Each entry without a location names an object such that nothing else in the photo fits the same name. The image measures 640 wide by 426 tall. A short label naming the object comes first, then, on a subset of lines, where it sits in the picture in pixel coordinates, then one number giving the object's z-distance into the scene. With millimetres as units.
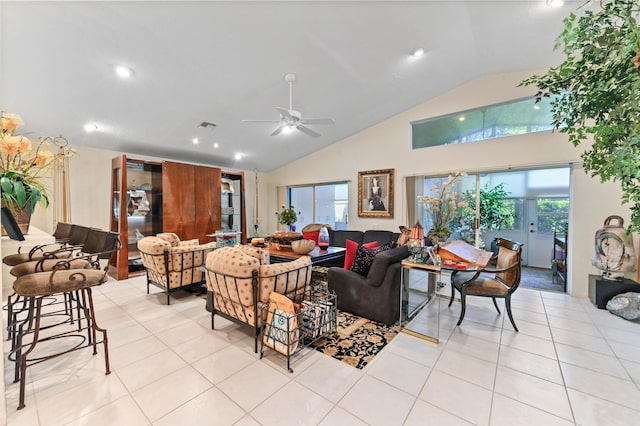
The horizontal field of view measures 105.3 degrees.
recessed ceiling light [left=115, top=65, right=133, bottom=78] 2969
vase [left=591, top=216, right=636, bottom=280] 3289
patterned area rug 2277
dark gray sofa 2768
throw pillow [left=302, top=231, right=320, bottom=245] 4980
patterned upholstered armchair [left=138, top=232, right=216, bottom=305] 3389
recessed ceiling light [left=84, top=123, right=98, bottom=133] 4078
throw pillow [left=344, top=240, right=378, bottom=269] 3289
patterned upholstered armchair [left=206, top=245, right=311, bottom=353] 2234
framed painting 5695
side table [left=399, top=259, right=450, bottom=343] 2658
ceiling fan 3230
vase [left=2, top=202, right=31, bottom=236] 2035
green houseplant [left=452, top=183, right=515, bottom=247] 4840
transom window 4207
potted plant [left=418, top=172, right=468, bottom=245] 2818
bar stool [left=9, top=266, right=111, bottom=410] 1603
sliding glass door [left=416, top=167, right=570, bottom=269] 4871
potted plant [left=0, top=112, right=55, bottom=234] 1738
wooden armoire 4746
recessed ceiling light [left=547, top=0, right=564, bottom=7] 2627
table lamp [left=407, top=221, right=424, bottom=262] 2930
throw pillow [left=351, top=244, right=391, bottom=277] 2969
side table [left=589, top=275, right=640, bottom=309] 3248
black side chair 2756
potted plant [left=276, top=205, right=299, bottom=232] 4852
